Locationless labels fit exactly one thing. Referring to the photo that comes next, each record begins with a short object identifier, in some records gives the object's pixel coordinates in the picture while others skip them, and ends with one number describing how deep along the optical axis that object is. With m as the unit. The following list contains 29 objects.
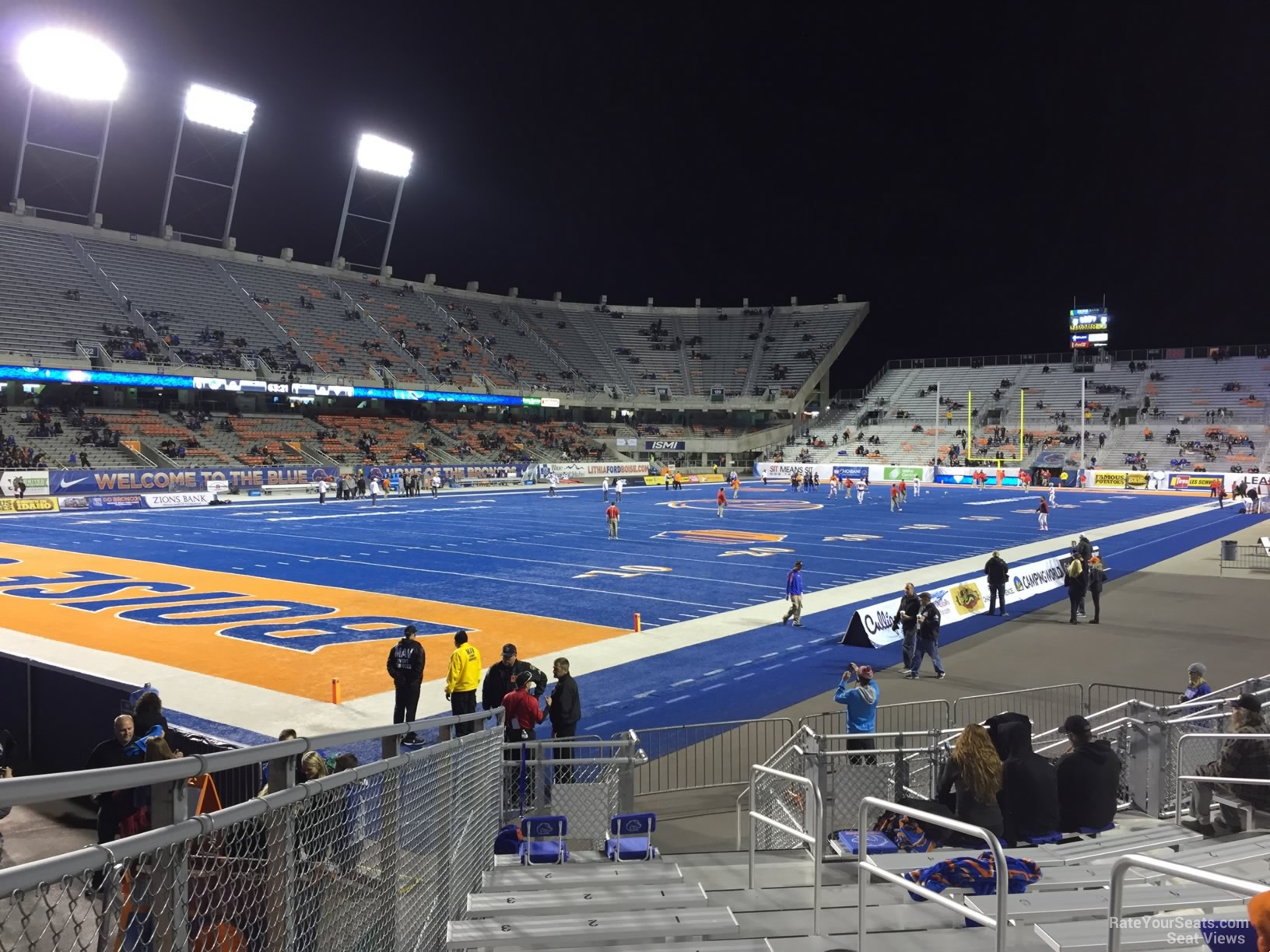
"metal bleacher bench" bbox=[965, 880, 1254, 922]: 4.17
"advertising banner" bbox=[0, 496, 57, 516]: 41.15
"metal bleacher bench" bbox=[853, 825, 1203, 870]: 5.53
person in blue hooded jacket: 10.25
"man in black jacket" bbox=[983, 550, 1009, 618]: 19.75
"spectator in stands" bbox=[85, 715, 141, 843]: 4.84
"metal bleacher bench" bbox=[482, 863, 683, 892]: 5.58
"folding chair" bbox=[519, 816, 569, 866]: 6.81
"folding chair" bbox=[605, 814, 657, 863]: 7.03
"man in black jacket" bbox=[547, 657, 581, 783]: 10.13
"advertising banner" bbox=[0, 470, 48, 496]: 42.34
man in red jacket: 9.83
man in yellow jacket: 11.34
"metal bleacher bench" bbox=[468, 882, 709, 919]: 4.68
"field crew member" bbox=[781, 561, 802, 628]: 18.28
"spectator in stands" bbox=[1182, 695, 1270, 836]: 7.14
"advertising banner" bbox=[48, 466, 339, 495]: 44.41
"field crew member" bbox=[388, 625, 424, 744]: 11.54
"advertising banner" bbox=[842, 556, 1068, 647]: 17.06
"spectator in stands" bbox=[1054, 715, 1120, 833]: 6.84
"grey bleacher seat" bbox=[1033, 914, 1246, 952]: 3.60
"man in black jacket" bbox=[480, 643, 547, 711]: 10.70
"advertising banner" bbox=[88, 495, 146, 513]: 44.09
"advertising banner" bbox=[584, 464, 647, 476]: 72.00
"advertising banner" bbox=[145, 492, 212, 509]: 45.38
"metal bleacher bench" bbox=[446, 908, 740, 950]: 4.07
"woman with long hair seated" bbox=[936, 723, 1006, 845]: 6.39
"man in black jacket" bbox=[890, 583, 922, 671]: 14.94
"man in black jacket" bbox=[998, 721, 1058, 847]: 6.66
